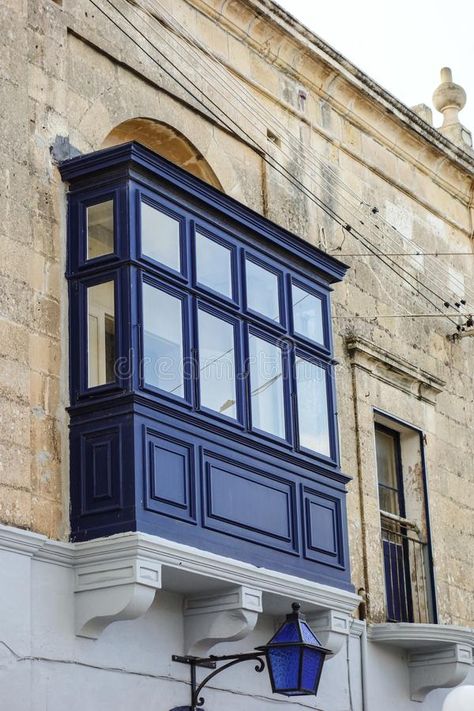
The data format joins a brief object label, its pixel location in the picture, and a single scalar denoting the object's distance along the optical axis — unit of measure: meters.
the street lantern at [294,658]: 9.55
